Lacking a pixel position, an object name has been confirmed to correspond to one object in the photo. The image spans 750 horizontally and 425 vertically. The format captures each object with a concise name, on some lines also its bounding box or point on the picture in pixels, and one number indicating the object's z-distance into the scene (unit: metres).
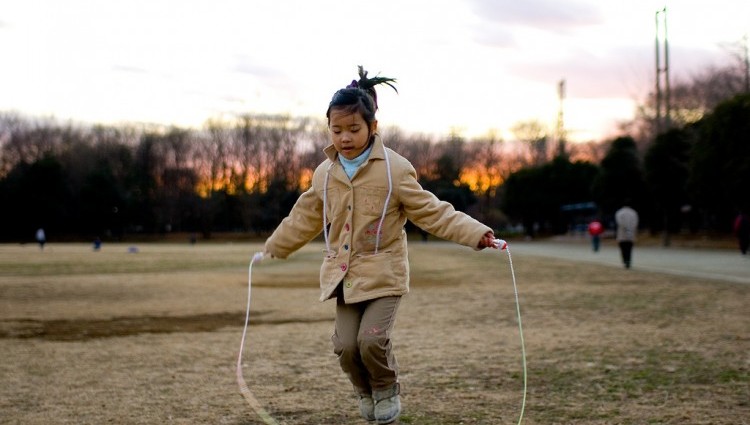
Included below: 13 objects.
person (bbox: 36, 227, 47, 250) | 54.41
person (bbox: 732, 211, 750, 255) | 31.14
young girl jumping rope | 4.69
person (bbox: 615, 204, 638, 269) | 23.42
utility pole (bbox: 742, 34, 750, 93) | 46.59
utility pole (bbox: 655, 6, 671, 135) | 47.19
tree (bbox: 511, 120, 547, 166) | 103.12
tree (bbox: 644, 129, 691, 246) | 45.41
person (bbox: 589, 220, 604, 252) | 40.59
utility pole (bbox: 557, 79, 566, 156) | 85.06
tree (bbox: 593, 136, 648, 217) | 52.62
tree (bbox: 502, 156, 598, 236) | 73.00
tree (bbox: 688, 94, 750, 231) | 35.91
